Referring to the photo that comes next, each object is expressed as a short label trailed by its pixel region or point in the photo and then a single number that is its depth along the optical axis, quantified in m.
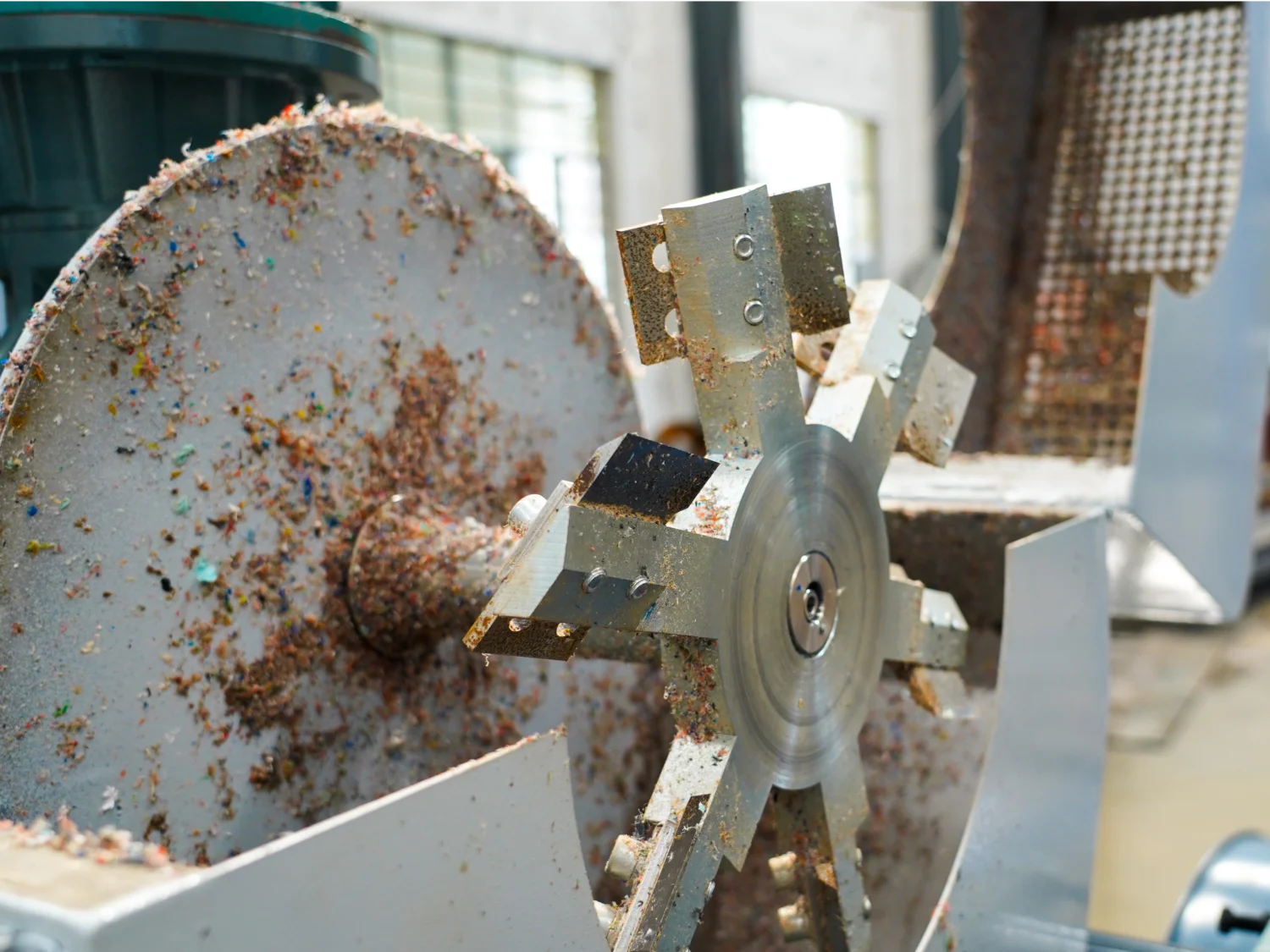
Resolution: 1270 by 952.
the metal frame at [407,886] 0.42
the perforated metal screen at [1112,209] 1.68
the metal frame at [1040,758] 0.85
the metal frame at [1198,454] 1.17
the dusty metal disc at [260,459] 0.72
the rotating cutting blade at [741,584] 0.63
